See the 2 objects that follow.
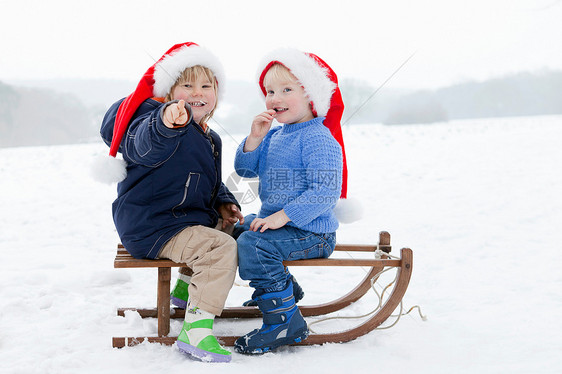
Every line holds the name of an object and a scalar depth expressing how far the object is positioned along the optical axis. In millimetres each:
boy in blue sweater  1710
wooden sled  1720
